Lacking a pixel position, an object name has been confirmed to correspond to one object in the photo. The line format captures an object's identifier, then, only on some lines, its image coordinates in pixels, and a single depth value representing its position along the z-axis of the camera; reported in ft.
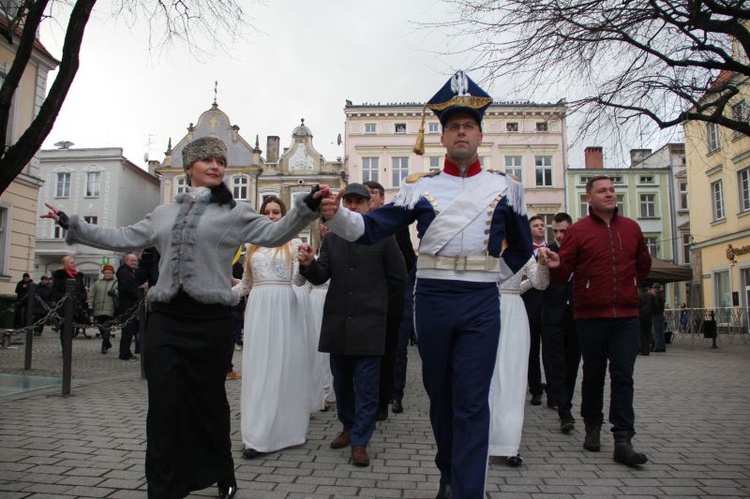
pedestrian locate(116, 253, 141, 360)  40.60
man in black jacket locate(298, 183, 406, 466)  16.24
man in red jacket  15.71
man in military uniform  10.39
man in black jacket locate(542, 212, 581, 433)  20.48
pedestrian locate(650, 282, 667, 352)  54.90
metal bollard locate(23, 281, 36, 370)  30.94
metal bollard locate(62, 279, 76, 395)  24.09
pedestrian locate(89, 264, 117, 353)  50.93
